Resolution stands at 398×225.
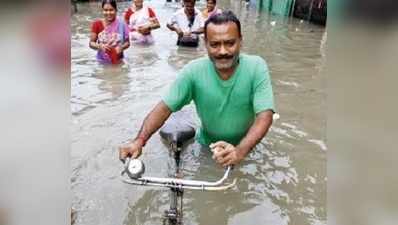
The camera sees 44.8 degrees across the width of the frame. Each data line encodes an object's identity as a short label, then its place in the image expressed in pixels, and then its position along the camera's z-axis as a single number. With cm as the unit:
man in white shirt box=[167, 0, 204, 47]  911
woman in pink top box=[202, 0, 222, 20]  899
